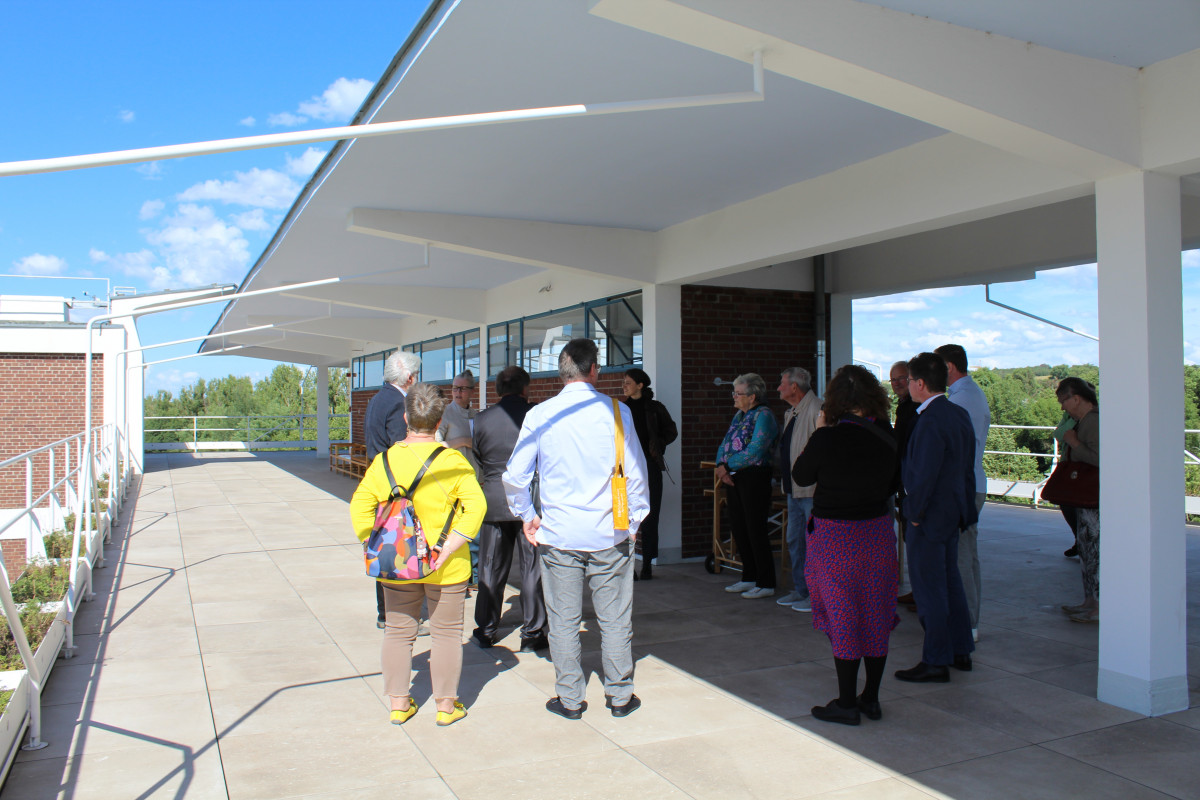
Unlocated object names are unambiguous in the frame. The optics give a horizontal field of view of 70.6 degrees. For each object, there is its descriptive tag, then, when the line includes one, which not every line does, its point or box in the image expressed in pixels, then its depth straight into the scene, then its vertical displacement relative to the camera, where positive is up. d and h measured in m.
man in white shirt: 3.65 -0.45
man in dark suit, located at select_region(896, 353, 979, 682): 4.15 -0.50
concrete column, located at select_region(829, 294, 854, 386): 8.34 +0.80
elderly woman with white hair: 6.10 -0.44
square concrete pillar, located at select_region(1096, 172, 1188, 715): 3.72 -0.14
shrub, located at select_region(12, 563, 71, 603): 4.95 -1.02
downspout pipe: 8.14 +0.96
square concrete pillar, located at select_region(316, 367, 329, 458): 24.38 +0.03
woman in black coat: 6.60 -0.14
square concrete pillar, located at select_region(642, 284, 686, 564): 7.45 +0.36
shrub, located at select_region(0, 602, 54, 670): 3.79 -1.09
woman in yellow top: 3.51 -0.56
